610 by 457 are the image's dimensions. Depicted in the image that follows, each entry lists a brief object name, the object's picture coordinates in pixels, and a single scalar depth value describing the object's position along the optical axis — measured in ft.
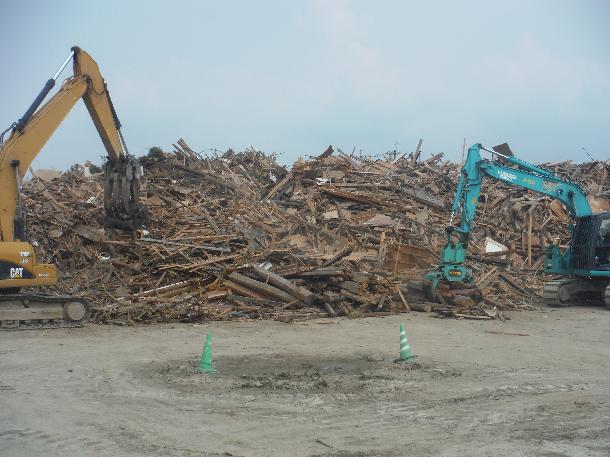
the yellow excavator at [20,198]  46.65
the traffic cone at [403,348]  36.19
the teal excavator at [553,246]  56.90
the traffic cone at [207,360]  33.35
